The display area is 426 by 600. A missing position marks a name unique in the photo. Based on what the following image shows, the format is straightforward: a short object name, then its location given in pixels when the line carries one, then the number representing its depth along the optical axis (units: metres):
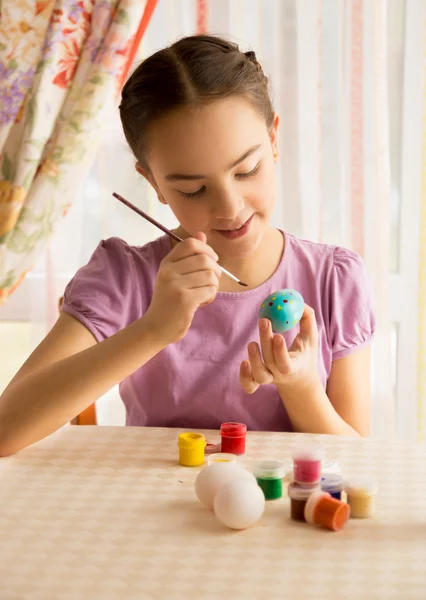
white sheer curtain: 2.09
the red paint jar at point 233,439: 1.08
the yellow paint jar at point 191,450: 1.03
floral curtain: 2.01
